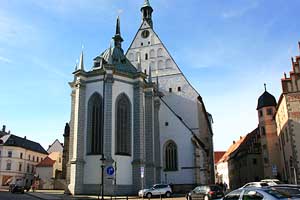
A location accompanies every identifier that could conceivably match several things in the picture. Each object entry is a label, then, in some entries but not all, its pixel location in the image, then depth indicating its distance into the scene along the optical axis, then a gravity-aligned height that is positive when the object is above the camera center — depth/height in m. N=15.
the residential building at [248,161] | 60.12 +2.45
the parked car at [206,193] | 24.59 -1.40
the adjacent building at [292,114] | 33.69 +6.15
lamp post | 32.65 +5.37
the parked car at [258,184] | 20.07 -0.64
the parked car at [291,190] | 9.53 -0.52
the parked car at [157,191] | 30.67 -1.50
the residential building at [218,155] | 118.40 +6.95
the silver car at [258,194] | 8.84 -0.58
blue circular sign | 21.14 +0.30
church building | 33.03 +4.99
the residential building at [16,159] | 64.44 +3.66
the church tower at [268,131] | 49.03 +6.36
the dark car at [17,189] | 38.49 -1.39
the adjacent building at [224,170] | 86.29 +1.19
